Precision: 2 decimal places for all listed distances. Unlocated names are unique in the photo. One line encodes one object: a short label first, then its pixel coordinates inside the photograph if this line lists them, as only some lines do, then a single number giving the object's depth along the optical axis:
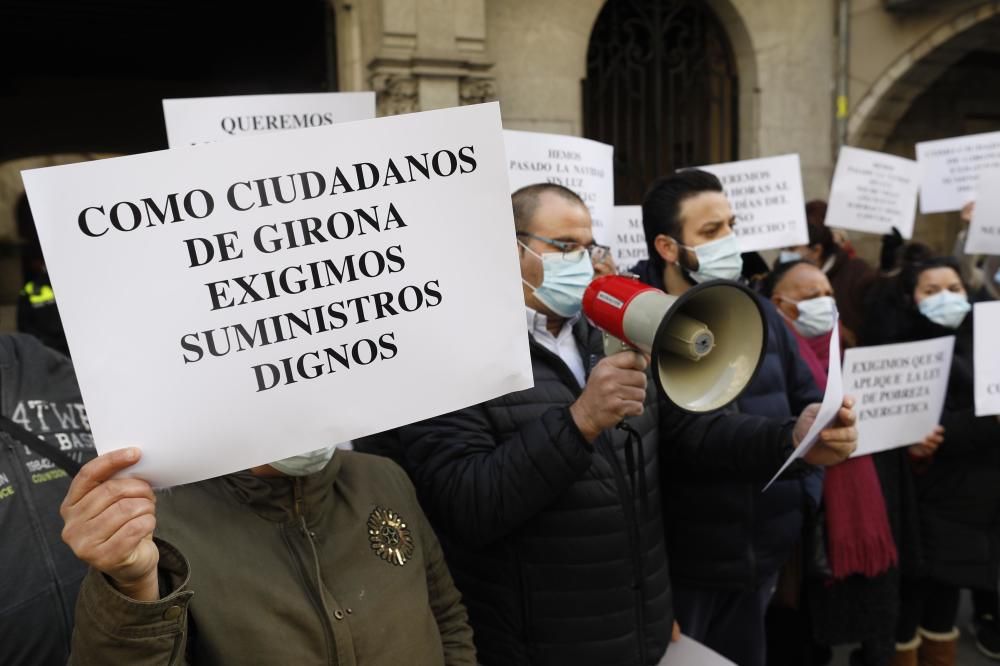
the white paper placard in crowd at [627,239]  3.83
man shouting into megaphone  1.74
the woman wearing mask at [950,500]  3.13
